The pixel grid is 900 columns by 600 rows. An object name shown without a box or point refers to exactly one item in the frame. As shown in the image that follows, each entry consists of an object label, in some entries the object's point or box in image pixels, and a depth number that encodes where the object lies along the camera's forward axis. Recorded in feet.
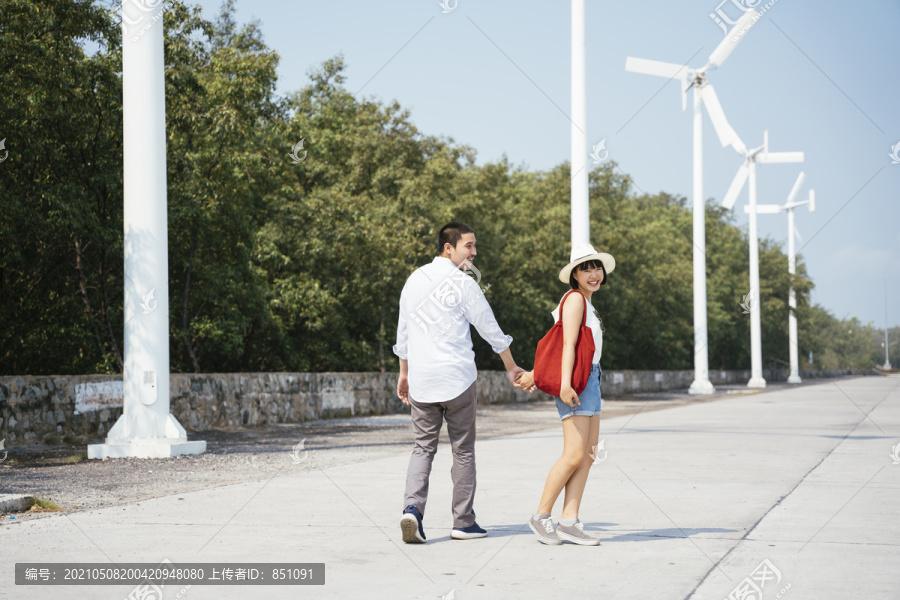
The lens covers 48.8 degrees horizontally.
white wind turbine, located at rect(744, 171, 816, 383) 199.66
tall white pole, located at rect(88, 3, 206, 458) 40.24
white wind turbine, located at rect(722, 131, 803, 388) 161.20
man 19.49
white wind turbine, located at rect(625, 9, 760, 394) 125.08
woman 18.79
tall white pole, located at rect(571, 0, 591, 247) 59.47
